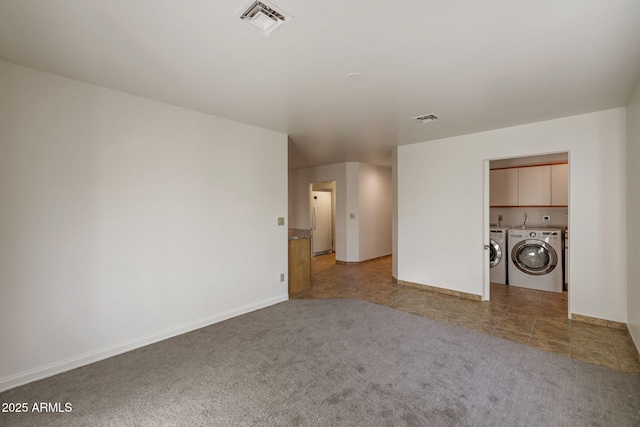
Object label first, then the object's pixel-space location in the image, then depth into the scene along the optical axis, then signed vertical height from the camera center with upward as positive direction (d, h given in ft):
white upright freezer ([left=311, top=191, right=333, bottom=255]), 26.50 -1.28
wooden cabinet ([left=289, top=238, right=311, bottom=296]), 14.78 -3.10
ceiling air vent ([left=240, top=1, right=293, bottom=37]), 5.15 +3.81
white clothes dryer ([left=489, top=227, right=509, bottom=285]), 16.29 -2.69
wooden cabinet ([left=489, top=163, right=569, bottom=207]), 15.83 +1.30
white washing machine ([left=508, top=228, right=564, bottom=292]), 14.80 -2.84
